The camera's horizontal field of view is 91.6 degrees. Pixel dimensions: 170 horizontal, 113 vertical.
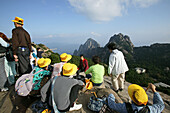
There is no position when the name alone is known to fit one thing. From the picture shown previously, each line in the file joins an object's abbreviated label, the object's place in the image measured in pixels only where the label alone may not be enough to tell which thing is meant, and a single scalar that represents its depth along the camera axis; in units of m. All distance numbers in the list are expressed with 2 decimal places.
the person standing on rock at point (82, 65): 5.65
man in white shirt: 3.66
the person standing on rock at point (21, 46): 3.58
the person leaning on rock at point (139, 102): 1.83
